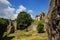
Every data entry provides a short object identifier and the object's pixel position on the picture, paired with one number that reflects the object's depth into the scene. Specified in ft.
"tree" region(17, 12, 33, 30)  130.53
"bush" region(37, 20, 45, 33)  92.92
